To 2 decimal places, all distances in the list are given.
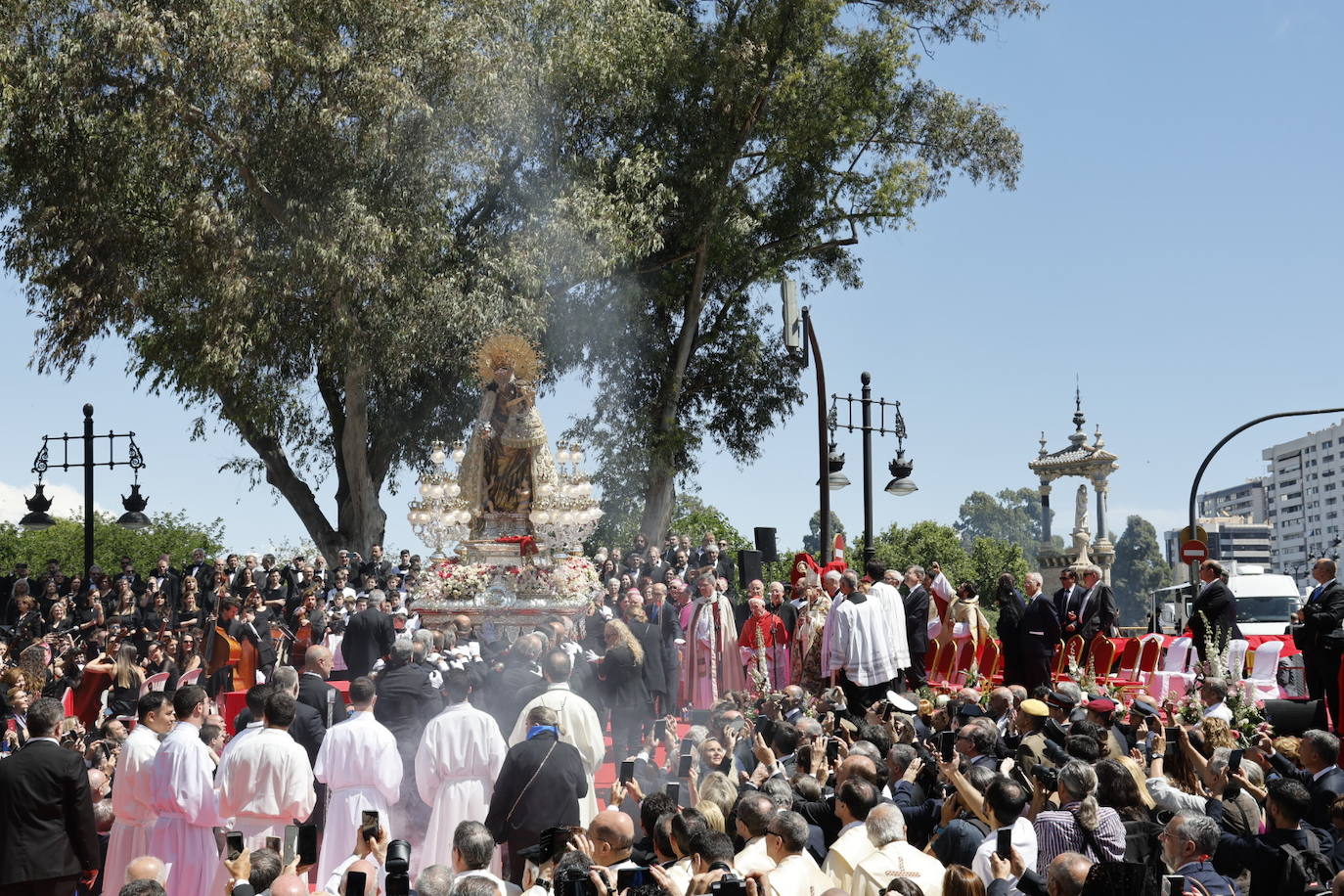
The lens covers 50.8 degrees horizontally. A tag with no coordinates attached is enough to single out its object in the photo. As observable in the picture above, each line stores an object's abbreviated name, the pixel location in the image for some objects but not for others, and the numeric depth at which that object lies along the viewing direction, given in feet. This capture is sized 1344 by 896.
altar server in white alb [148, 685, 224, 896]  29.68
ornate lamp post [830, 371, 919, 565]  77.00
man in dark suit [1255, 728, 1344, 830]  25.44
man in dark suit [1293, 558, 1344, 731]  41.09
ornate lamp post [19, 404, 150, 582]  84.79
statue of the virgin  75.61
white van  90.07
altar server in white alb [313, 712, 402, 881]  31.09
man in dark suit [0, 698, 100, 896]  27.63
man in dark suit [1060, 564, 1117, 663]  52.16
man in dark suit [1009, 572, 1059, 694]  49.37
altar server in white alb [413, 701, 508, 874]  30.94
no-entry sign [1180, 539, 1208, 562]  73.87
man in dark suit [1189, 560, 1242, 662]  48.88
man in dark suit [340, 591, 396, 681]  54.03
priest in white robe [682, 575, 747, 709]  57.82
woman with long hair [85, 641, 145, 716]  48.70
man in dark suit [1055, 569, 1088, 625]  52.75
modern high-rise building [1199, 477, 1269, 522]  602.69
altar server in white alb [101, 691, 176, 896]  29.71
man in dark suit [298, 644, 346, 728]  35.12
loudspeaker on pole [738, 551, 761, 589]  67.10
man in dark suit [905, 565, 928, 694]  55.11
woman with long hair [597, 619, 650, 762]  45.19
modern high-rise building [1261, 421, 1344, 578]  529.04
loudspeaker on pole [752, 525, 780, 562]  79.41
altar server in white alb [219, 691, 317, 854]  29.35
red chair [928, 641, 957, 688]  56.34
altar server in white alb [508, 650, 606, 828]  30.91
